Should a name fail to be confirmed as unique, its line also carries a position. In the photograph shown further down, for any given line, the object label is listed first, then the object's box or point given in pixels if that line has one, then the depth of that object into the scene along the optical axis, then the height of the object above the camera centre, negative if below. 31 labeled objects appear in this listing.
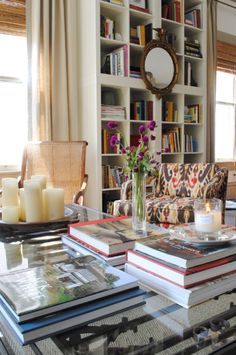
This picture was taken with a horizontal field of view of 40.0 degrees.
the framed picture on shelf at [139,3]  3.28 +1.58
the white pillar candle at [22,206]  1.48 -0.22
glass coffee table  0.66 -0.38
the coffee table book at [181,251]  0.80 -0.25
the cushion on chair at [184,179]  2.62 -0.18
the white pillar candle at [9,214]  1.43 -0.24
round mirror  3.45 +1.00
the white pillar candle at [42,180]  1.49 -0.10
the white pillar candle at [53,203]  1.45 -0.20
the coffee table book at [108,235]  1.04 -0.27
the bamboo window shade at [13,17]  2.93 +1.30
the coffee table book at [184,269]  0.77 -0.28
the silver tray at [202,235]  0.90 -0.24
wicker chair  2.90 -0.04
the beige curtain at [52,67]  2.98 +0.86
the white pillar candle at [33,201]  1.38 -0.18
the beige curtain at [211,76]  4.08 +1.03
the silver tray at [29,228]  1.39 -0.30
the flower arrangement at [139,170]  1.24 -0.05
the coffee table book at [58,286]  0.68 -0.31
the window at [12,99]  3.09 +0.58
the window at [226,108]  4.80 +0.74
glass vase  1.27 -0.17
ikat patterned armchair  2.38 -0.28
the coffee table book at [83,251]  1.01 -0.32
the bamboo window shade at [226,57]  4.64 +1.45
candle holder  1.01 -0.19
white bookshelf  3.08 +0.77
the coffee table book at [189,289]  0.76 -0.32
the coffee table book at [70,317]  0.64 -0.33
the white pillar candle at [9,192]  1.45 -0.15
